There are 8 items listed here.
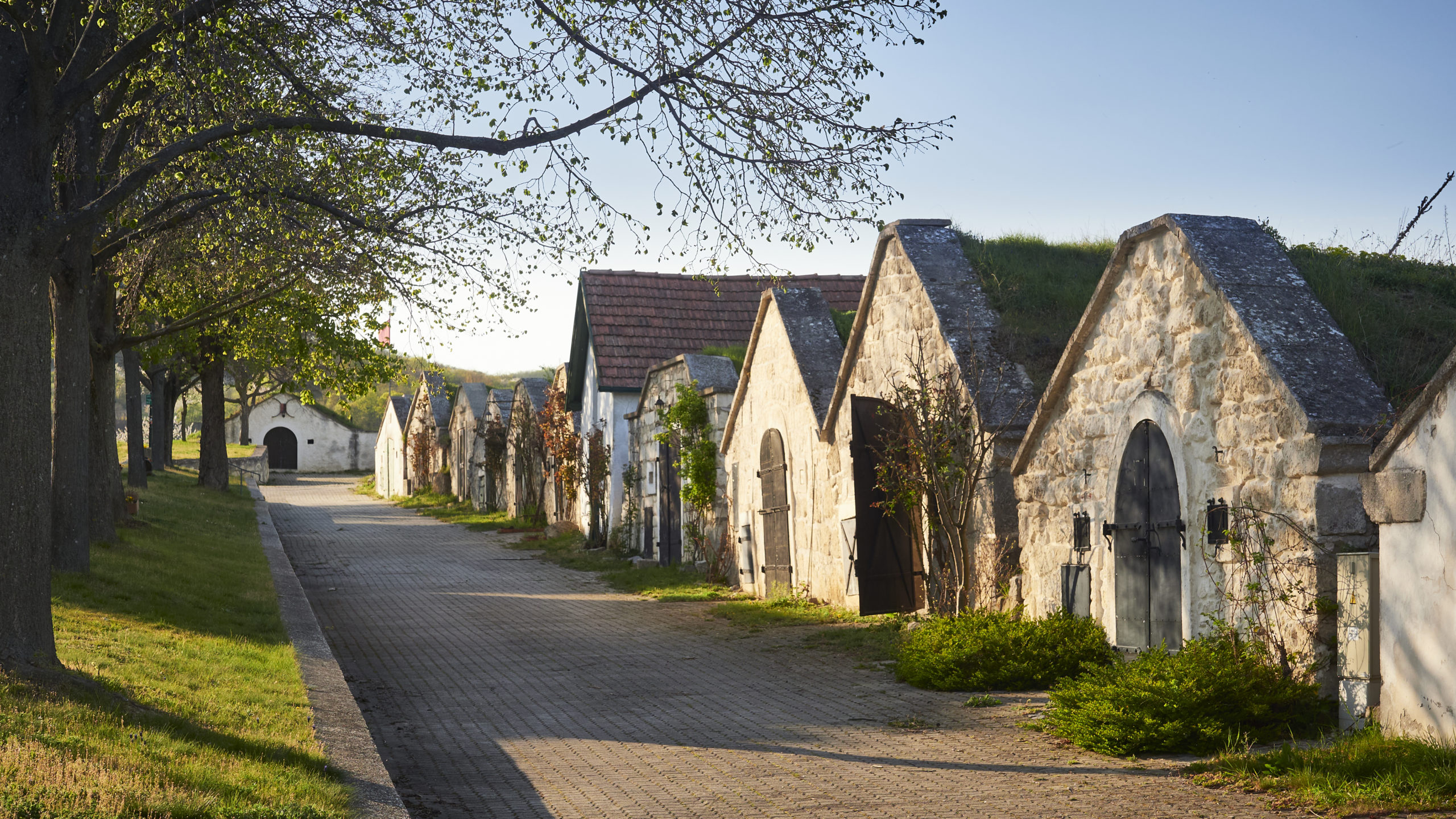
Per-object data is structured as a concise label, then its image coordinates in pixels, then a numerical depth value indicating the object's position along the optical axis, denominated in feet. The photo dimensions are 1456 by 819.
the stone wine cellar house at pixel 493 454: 104.99
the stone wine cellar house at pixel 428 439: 131.54
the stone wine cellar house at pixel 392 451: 149.05
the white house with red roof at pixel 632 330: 73.10
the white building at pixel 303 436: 201.46
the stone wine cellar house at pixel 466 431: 115.96
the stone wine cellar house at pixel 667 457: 57.26
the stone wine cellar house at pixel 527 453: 93.15
